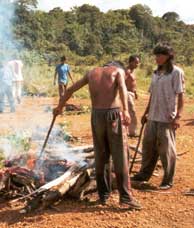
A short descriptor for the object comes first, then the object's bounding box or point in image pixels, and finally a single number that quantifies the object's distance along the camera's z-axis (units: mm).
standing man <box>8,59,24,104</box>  13921
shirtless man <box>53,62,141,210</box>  5262
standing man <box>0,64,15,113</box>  13680
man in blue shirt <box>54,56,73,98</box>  14609
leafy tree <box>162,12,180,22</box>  76938
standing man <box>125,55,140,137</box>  8888
